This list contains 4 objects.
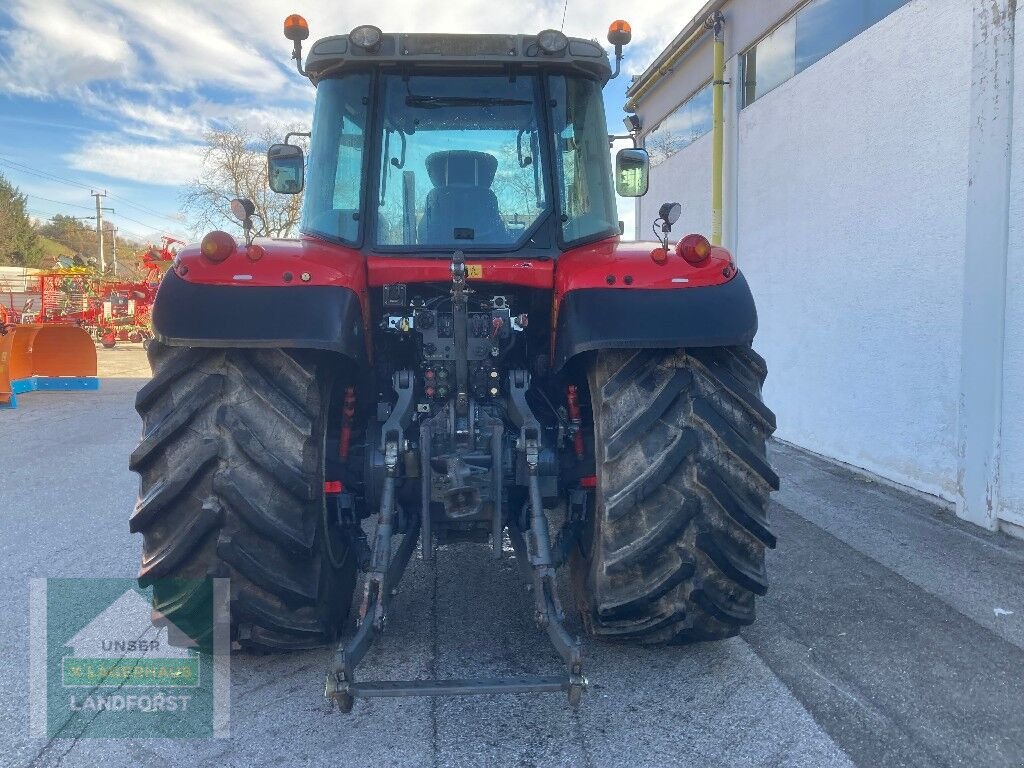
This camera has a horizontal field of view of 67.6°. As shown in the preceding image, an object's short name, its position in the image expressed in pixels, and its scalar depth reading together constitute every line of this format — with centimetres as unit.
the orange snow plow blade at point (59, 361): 1148
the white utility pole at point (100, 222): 5895
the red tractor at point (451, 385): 256
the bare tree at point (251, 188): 2410
